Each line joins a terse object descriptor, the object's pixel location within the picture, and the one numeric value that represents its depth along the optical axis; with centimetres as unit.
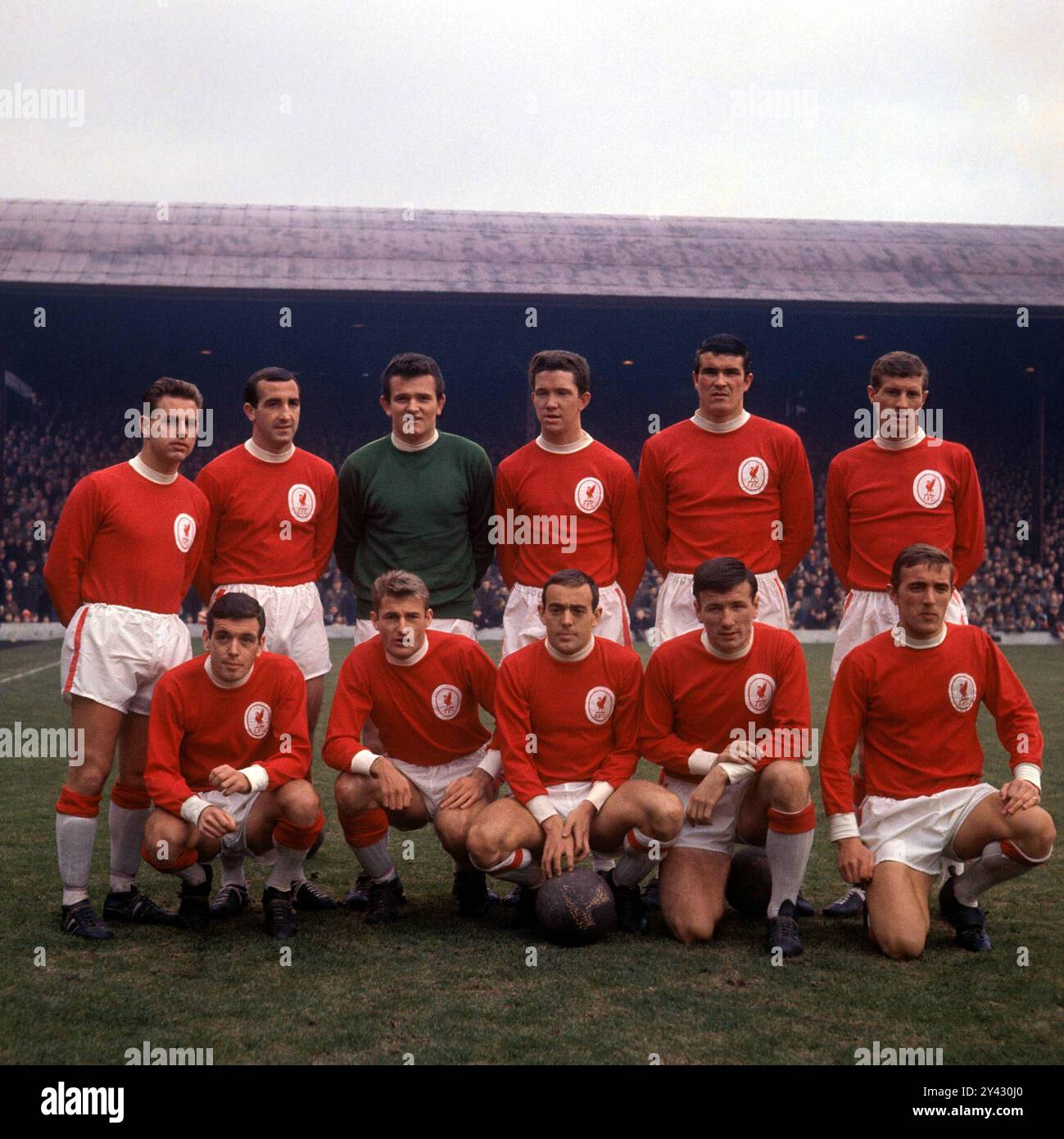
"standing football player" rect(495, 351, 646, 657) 483
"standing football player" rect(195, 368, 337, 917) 468
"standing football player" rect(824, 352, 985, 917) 467
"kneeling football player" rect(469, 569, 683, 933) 410
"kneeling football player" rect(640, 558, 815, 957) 407
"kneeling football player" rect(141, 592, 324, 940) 408
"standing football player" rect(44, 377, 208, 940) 420
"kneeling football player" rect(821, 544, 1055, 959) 397
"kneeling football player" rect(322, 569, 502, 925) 428
